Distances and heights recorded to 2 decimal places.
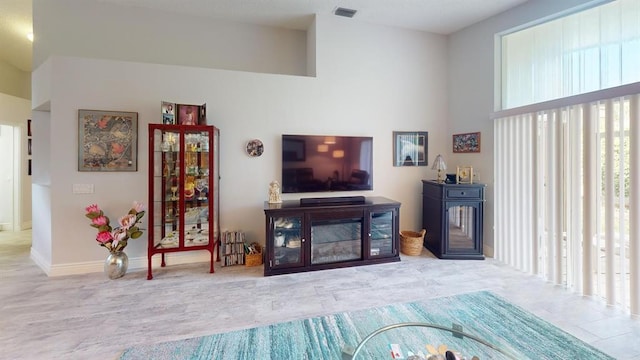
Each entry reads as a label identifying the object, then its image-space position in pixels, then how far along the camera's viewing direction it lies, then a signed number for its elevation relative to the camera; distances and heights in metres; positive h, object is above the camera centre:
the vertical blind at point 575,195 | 2.56 -0.19
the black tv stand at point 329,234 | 3.39 -0.74
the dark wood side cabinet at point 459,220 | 3.86 -0.61
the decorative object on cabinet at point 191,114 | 3.48 +0.81
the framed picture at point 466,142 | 4.14 +0.54
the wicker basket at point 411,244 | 4.02 -0.97
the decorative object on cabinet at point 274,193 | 3.73 -0.22
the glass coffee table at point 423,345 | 1.57 -1.11
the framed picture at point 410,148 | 4.43 +0.48
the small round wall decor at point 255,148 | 3.87 +0.42
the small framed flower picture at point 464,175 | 4.07 +0.03
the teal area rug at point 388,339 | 1.88 -1.21
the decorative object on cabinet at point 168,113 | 3.35 +0.79
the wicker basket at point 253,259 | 3.58 -1.06
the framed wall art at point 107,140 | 3.36 +0.46
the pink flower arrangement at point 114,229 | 3.17 -0.59
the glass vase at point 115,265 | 3.18 -1.00
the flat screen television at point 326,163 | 3.94 +0.21
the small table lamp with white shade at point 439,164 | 4.07 +0.20
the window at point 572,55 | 2.64 +1.36
